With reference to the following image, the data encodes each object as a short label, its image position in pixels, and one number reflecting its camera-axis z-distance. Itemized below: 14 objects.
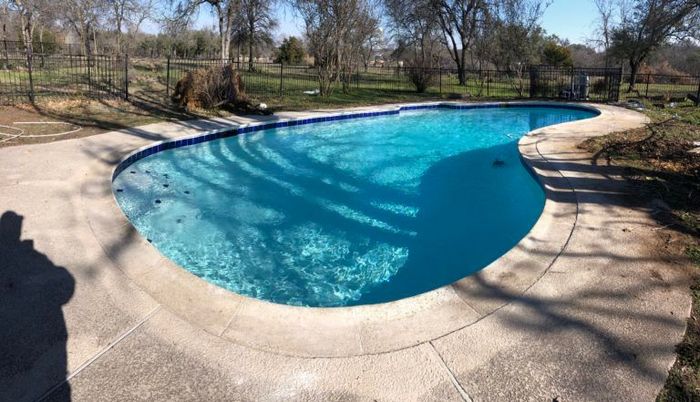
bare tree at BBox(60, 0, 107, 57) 26.19
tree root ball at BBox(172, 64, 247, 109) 12.36
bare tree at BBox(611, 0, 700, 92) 19.34
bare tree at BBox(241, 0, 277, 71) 26.77
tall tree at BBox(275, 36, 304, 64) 40.50
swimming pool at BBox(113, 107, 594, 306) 4.81
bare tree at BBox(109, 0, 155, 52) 28.14
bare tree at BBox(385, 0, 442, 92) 20.88
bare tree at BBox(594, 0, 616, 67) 25.63
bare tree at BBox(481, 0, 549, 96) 25.05
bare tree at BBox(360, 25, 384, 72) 28.96
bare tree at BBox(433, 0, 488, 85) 24.22
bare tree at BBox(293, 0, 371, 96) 16.70
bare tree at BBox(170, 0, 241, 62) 21.30
